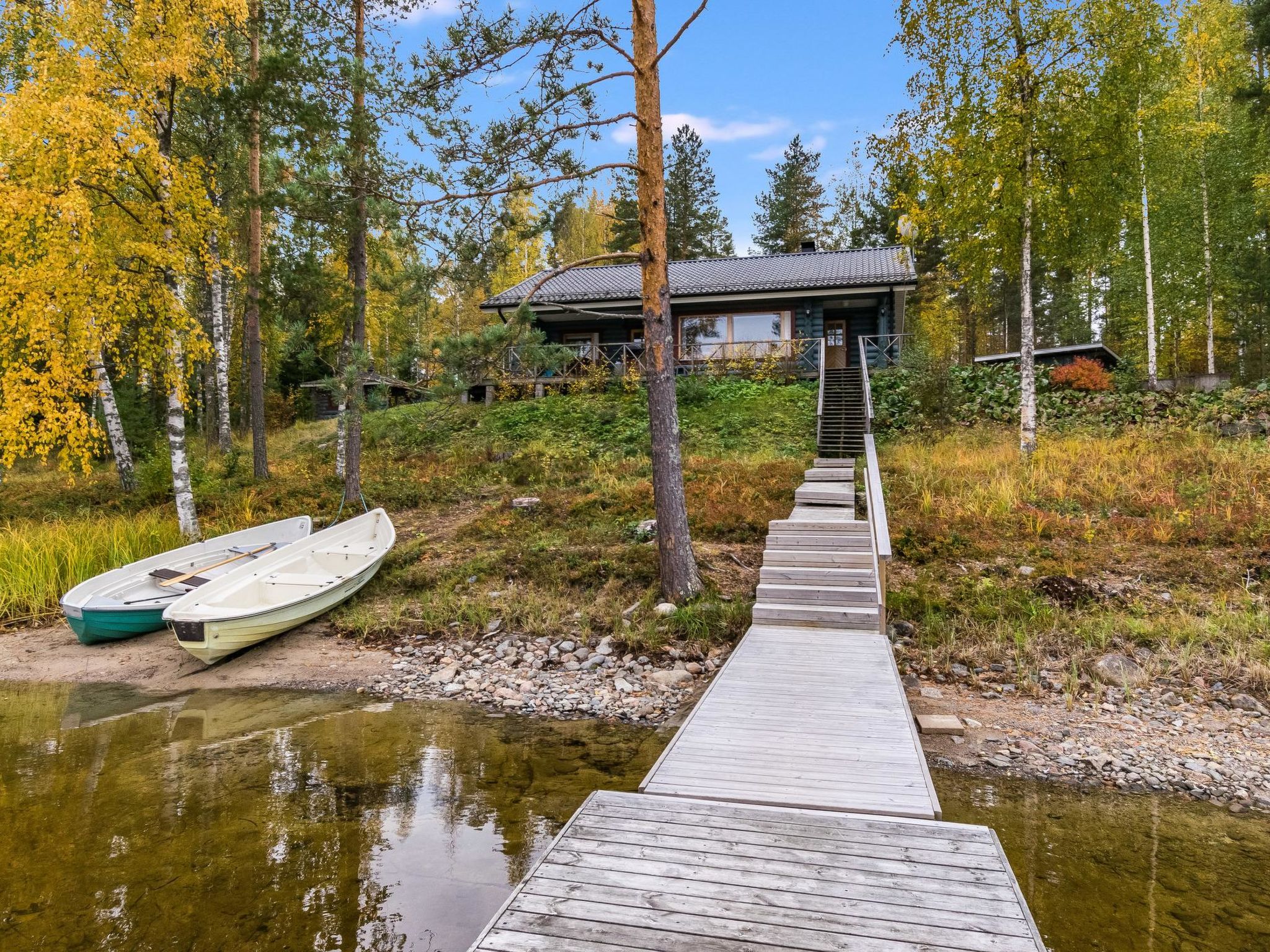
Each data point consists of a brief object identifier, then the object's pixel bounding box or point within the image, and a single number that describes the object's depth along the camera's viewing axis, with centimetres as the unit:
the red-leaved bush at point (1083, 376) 1512
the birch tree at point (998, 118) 1155
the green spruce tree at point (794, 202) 3319
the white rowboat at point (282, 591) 668
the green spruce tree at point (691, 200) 3206
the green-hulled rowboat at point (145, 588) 734
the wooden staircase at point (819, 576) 670
